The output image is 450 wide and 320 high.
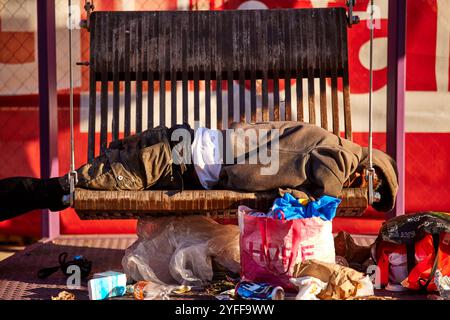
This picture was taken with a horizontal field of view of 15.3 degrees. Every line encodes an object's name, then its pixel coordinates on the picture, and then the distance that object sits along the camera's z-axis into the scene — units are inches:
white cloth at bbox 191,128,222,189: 322.7
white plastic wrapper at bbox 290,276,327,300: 284.7
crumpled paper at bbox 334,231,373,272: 347.1
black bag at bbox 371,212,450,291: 309.4
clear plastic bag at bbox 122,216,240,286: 323.3
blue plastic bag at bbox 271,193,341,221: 300.8
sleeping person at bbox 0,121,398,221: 312.4
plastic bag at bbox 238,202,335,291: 303.1
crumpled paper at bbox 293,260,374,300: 286.7
